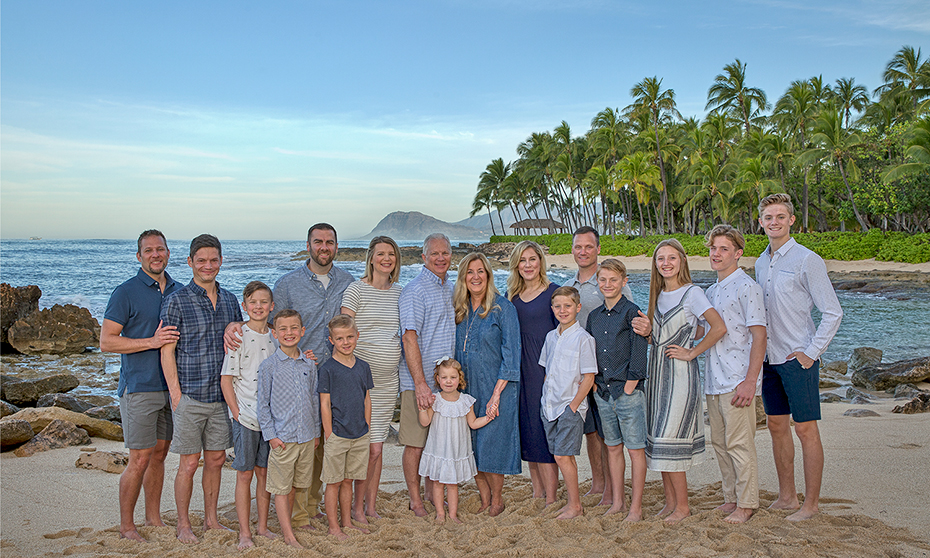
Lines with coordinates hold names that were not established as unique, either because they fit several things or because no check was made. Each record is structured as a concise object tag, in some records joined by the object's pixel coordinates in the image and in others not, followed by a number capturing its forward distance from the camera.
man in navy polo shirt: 3.71
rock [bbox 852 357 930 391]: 9.01
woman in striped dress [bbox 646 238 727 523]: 3.84
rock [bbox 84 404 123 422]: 7.37
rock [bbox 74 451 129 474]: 5.23
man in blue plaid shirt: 3.73
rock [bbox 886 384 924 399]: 8.20
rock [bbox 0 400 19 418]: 6.85
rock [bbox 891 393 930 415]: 6.83
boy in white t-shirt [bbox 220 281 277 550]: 3.73
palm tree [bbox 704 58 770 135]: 38.47
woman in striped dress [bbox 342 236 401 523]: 4.22
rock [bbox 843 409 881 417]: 6.93
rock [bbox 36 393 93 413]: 7.65
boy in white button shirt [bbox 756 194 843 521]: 3.79
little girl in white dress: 4.11
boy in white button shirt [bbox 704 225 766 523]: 3.81
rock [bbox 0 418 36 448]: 5.56
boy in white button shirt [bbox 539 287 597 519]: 3.97
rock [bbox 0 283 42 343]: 13.12
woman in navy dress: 4.25
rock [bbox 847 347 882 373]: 10.76
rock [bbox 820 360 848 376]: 10.63
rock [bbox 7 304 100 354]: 12.69
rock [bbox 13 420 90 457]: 5.61
